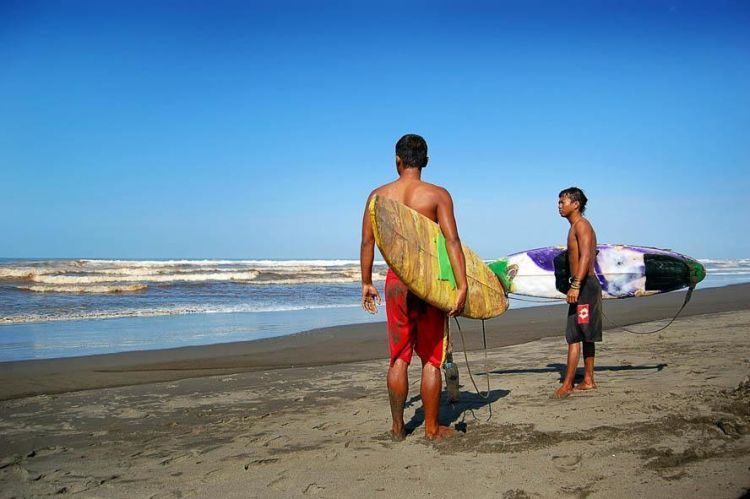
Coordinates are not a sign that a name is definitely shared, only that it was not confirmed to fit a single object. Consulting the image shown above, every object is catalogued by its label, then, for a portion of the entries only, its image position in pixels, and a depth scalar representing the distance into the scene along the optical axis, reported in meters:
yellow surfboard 3.35
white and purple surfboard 6.41
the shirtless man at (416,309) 3.53
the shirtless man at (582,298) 4.92
